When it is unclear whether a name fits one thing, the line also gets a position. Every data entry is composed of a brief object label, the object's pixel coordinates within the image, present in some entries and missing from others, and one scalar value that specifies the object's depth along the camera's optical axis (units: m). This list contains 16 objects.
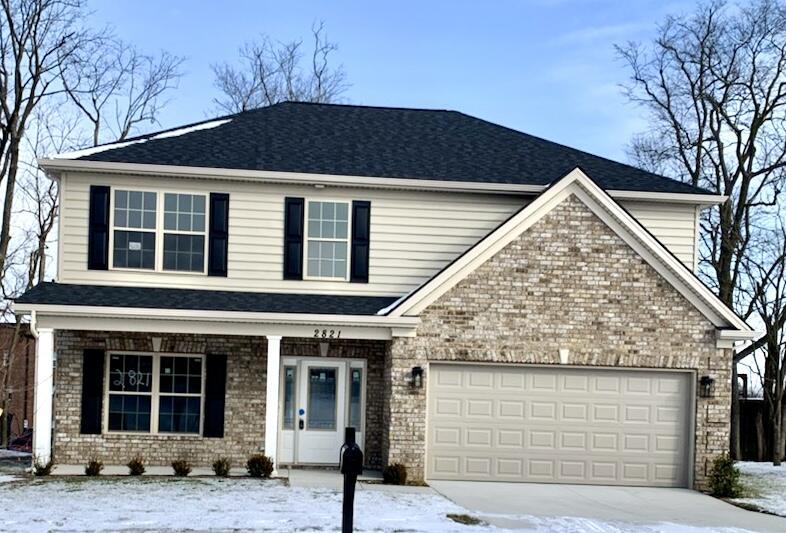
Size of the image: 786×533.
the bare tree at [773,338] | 24.39
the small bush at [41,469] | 15.07
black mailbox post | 8.34
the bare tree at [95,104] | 31.01
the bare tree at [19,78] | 26.55
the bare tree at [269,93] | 38.31
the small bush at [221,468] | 15.51
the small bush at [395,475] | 15.37
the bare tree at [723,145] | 26.20
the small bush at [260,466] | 15.38
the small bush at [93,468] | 15.12
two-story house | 15.91
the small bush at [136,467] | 15.34
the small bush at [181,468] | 15.41
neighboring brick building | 39.09
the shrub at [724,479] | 15.83
